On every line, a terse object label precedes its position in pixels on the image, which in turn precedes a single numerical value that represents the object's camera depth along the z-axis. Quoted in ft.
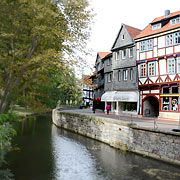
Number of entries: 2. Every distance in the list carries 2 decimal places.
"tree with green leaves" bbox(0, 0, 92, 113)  34.71
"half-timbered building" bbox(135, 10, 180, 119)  72.13
